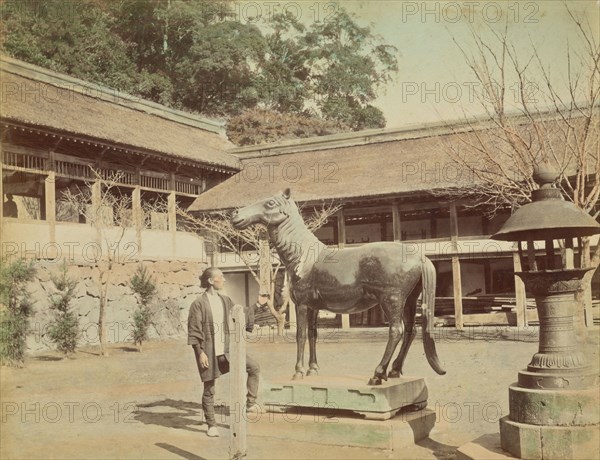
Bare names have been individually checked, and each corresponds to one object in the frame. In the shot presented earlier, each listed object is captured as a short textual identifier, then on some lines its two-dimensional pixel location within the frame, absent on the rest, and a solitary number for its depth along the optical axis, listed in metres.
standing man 7.05
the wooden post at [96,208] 17.31
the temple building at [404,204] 19.48
